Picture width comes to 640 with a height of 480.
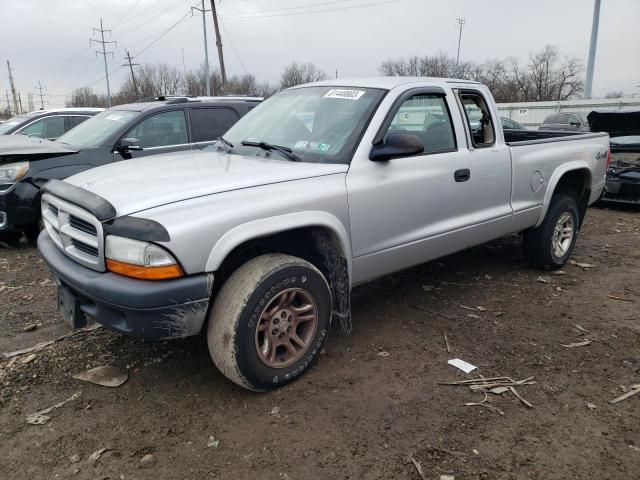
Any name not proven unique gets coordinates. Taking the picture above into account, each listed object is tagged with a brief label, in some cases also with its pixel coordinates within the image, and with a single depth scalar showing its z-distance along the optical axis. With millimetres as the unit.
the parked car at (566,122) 16438
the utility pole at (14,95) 80812
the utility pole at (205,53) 30781
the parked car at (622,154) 8352
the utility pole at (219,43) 27938
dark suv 5777
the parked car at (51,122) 9281
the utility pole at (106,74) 48406
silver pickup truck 2547
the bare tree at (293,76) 59434
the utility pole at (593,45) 23062
